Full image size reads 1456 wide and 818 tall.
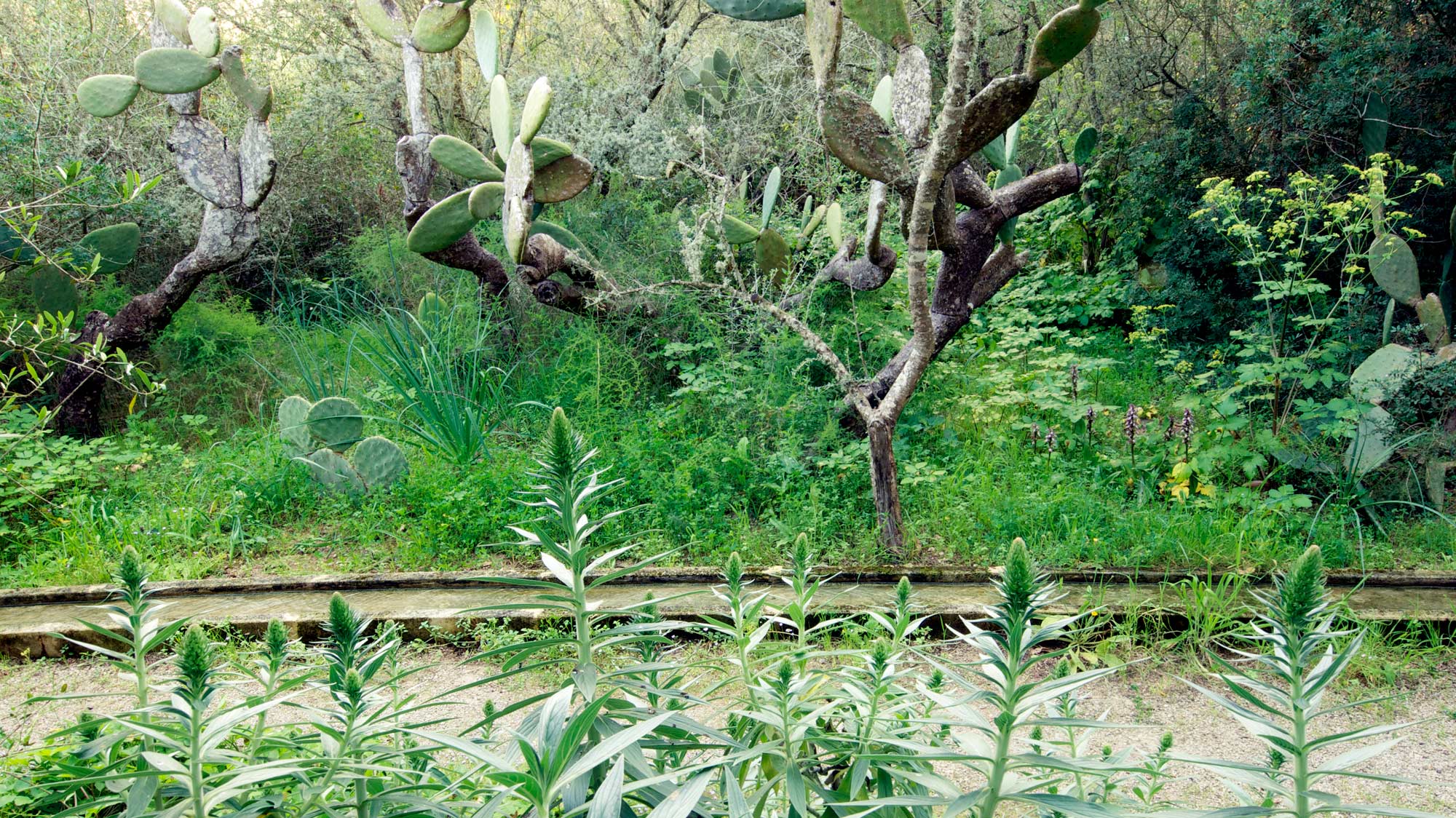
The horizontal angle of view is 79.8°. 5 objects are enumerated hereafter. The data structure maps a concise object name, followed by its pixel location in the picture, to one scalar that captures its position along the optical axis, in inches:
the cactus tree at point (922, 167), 120.5
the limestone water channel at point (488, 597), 119.5
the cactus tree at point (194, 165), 197.5
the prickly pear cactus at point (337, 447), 161.3
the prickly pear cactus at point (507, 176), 169.3
